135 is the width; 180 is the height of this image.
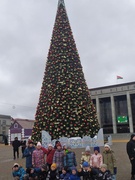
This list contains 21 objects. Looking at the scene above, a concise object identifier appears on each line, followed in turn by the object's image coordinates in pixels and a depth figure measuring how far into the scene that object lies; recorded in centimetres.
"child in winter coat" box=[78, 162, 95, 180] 731
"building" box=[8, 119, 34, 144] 3888
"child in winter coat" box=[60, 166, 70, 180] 717
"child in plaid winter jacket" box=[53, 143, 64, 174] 793
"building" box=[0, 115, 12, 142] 7635
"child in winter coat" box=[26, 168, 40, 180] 767
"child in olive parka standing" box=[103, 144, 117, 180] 761
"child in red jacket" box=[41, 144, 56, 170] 842
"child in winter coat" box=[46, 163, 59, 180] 736
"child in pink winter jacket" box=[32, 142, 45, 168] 813
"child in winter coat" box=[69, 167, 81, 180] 705
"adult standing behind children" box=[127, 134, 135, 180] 794
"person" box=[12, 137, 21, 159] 1527
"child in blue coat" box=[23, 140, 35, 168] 848
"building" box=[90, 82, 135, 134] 4500
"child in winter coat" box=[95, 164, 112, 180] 673
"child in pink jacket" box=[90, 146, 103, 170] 765
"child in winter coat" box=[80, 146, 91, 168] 830
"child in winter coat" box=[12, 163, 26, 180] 761
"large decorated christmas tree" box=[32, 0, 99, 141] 1772
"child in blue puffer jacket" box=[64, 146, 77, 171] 773
